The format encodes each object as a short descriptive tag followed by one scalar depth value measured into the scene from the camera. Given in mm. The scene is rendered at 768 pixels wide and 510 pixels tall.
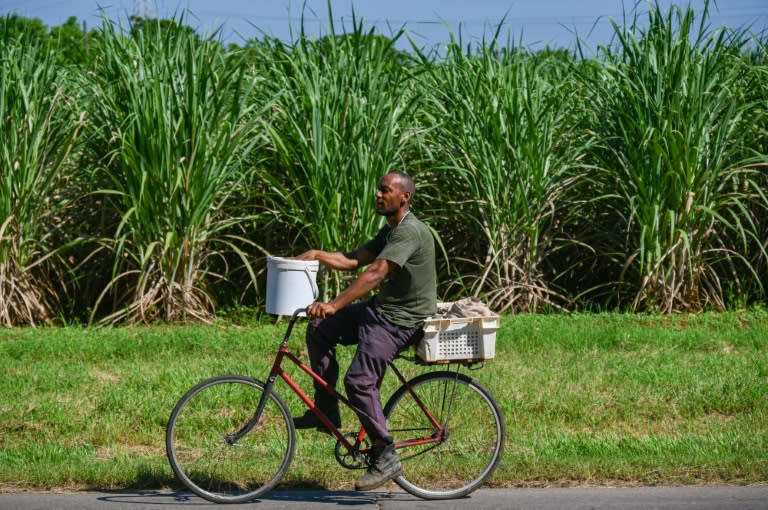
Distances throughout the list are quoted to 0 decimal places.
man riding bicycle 11219
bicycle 11508
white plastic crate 11289
